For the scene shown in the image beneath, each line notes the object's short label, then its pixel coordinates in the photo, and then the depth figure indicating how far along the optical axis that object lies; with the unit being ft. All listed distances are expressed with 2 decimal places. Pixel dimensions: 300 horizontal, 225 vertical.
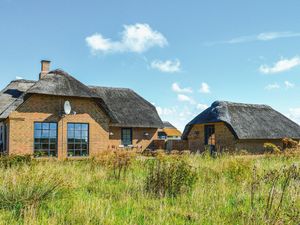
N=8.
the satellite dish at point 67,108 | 60.90
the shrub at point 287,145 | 82.88
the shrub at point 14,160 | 36.29
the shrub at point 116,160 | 33.65
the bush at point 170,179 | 24.30
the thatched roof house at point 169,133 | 166.61
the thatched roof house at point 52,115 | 58.59
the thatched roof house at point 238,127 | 76.59
